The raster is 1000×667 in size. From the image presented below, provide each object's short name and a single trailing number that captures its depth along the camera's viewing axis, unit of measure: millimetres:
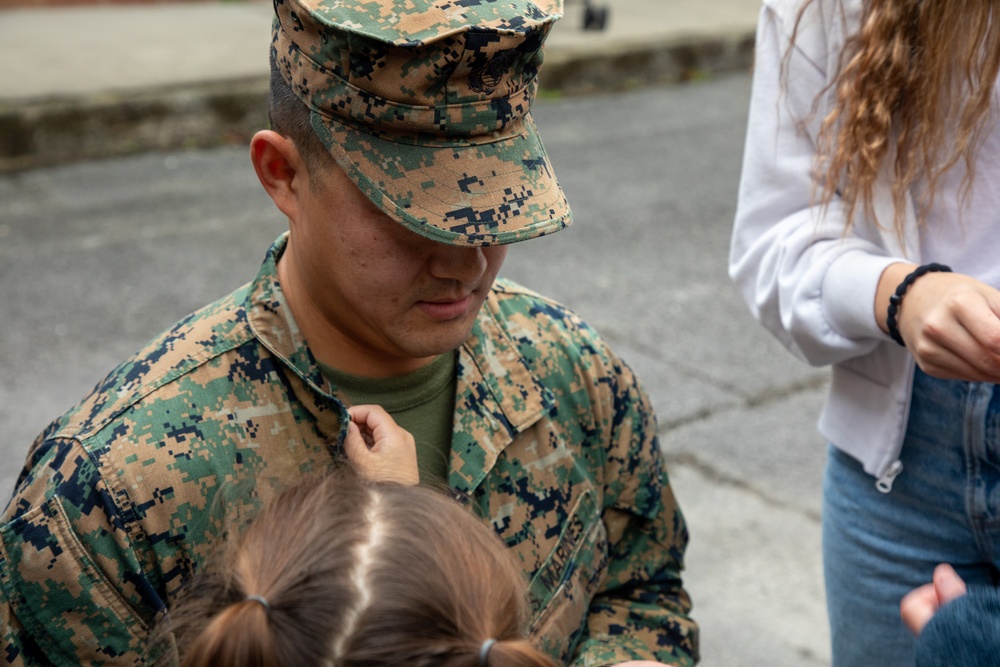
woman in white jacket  1758
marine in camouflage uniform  1641
